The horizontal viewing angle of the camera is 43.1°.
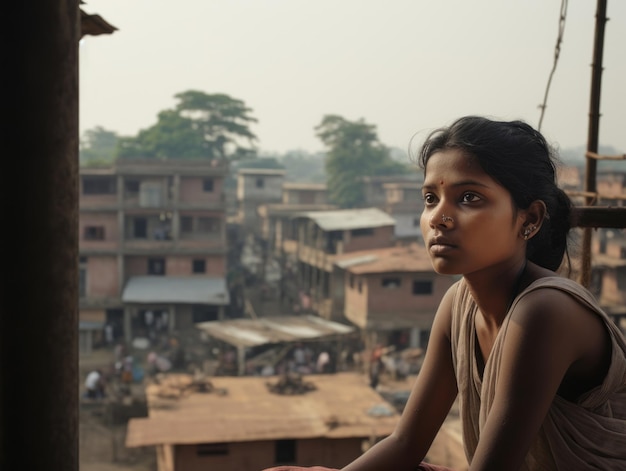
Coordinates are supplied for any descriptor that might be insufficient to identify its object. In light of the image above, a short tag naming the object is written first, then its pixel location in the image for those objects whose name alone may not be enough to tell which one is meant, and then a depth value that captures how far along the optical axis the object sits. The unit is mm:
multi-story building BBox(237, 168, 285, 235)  39344
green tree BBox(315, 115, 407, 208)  45844
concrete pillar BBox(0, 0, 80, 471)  1423
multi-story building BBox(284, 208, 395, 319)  27219
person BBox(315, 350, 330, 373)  21375
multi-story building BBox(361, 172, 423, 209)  44500
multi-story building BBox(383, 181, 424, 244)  36156
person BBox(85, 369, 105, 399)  19188
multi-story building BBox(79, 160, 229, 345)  25438
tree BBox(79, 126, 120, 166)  78438
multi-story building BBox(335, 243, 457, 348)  23125
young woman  1638
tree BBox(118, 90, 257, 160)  46438
